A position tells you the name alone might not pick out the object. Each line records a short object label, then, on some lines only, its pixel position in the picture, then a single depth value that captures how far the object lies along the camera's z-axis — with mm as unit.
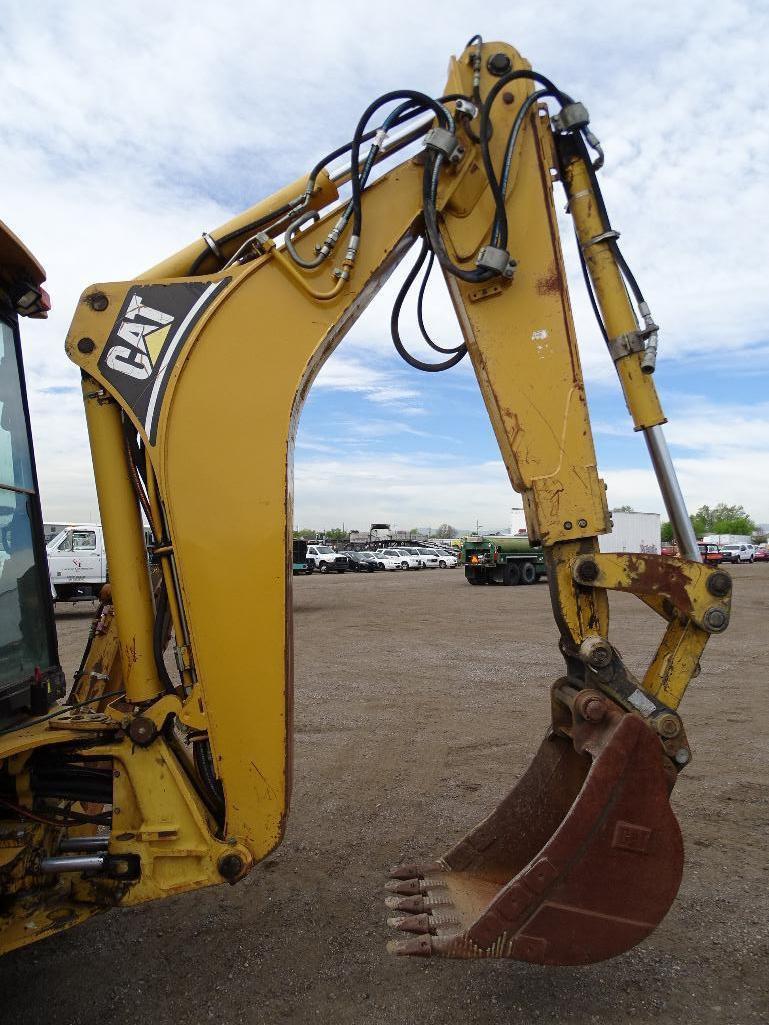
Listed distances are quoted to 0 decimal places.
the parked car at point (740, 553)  53219
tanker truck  25703
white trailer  37012
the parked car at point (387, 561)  40719
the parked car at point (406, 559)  41812
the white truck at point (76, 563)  15953
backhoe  2434
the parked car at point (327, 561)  38375
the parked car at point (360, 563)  39359
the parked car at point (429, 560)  43500
